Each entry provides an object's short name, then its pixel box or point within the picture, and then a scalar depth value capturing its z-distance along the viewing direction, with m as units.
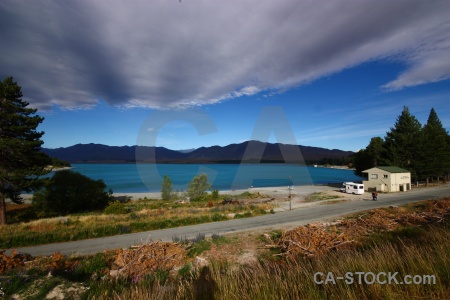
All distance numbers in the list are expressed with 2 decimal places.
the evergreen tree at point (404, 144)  47.22
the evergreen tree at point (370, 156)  52.83
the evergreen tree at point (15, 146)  22.39
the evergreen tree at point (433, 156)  46.09
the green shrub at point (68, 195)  30.53
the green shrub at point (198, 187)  46.22
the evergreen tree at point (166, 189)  47.22
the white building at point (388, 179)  39.34
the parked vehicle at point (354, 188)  39.44
